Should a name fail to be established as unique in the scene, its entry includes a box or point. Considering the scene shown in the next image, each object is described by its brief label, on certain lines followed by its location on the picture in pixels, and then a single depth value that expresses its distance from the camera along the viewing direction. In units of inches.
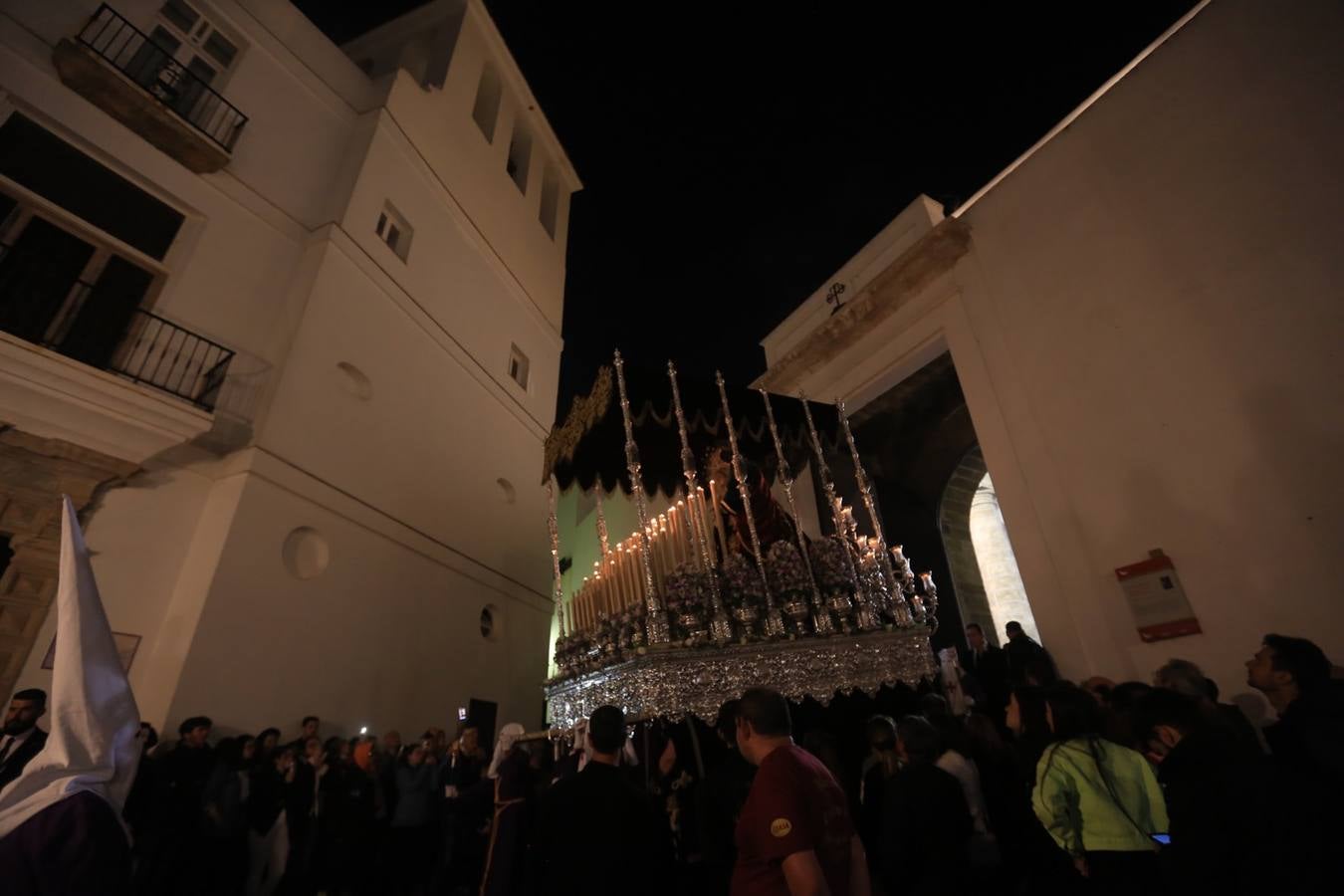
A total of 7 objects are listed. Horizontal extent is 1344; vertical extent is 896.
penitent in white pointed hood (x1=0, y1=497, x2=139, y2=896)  48.6
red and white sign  168.6
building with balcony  191.6
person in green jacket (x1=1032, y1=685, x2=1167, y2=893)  77.7
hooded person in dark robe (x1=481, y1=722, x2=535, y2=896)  113.3
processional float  142.9
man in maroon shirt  57.1
